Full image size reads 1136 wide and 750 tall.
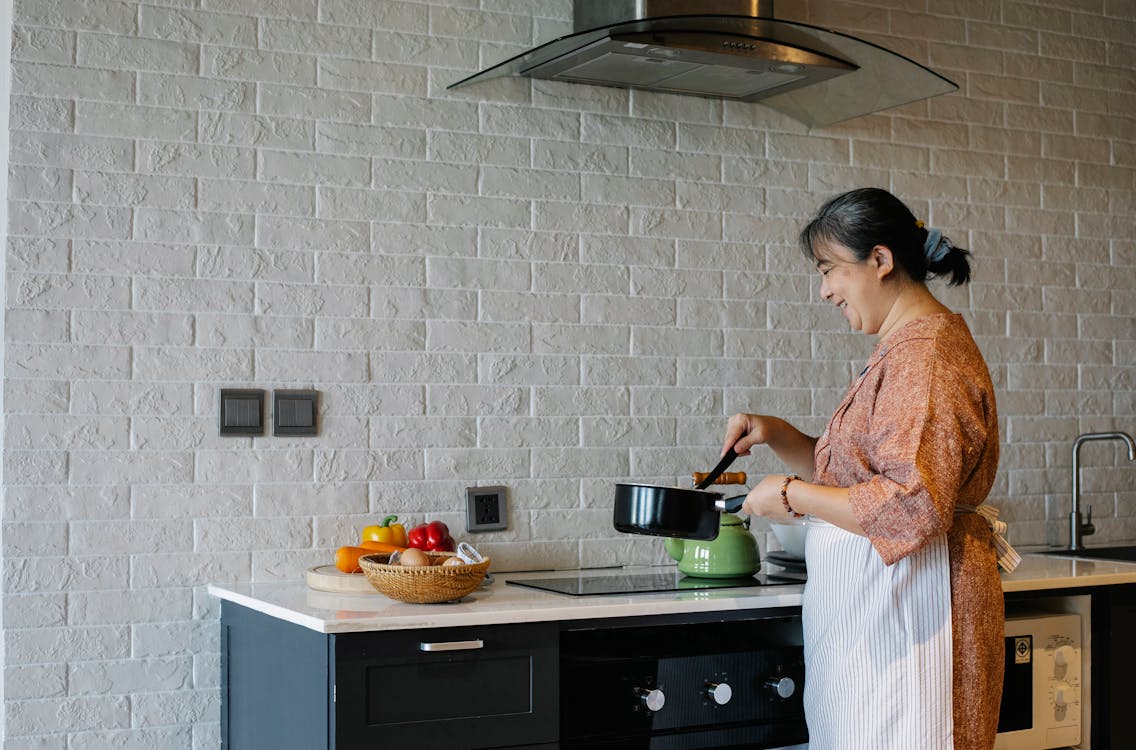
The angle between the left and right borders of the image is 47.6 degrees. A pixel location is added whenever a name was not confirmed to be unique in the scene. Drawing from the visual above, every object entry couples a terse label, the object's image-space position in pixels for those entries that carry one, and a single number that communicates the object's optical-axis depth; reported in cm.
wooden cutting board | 254
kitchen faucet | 358
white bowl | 302
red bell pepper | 276
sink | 340
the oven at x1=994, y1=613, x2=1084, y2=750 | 277
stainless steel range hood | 271
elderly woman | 211
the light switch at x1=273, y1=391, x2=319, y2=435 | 282
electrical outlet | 299
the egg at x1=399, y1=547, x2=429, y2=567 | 236
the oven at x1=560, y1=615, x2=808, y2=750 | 244
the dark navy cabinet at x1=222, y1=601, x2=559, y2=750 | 219
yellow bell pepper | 278
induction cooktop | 264
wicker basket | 232
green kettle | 283
